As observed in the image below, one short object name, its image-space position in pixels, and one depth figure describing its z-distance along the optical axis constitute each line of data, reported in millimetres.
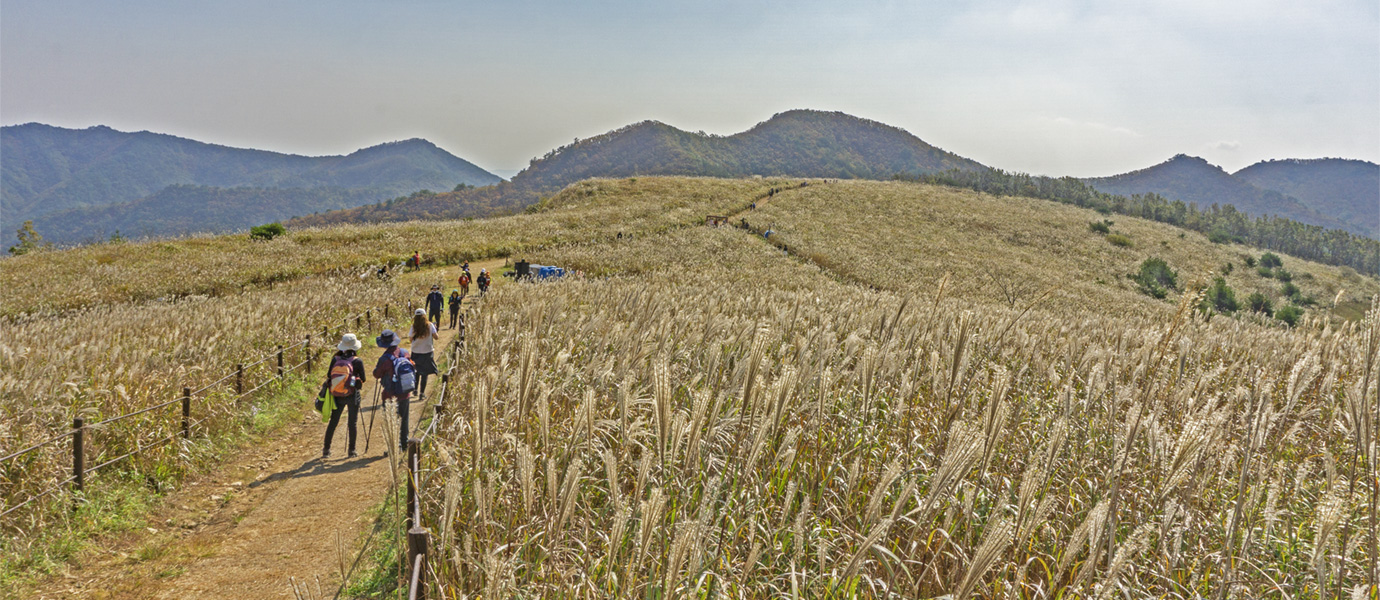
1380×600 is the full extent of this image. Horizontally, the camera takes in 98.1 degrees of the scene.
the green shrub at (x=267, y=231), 40969
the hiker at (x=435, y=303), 17578
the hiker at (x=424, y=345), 10227
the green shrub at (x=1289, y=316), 50712
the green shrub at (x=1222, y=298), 55750
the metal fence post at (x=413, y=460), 4003
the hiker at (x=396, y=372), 8344
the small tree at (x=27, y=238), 50516
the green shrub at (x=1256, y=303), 57750
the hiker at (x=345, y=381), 8875
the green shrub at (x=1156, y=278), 58938
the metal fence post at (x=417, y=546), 3059
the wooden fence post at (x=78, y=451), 6609
